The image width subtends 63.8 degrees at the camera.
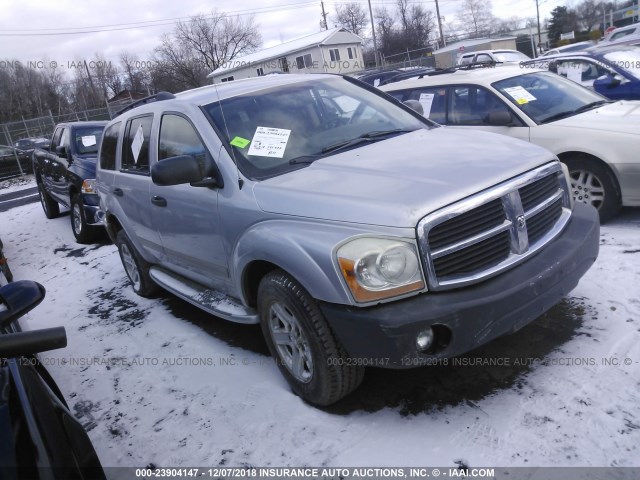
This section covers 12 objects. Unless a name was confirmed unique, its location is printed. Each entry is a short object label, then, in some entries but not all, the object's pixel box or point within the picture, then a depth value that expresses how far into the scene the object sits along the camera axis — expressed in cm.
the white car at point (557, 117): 481
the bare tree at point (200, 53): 5897
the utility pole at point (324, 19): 6961
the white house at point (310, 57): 5112
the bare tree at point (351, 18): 8550
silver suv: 246
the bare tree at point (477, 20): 10088
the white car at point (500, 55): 1828
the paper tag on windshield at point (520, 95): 565
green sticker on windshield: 334
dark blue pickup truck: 768
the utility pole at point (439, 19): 5338
